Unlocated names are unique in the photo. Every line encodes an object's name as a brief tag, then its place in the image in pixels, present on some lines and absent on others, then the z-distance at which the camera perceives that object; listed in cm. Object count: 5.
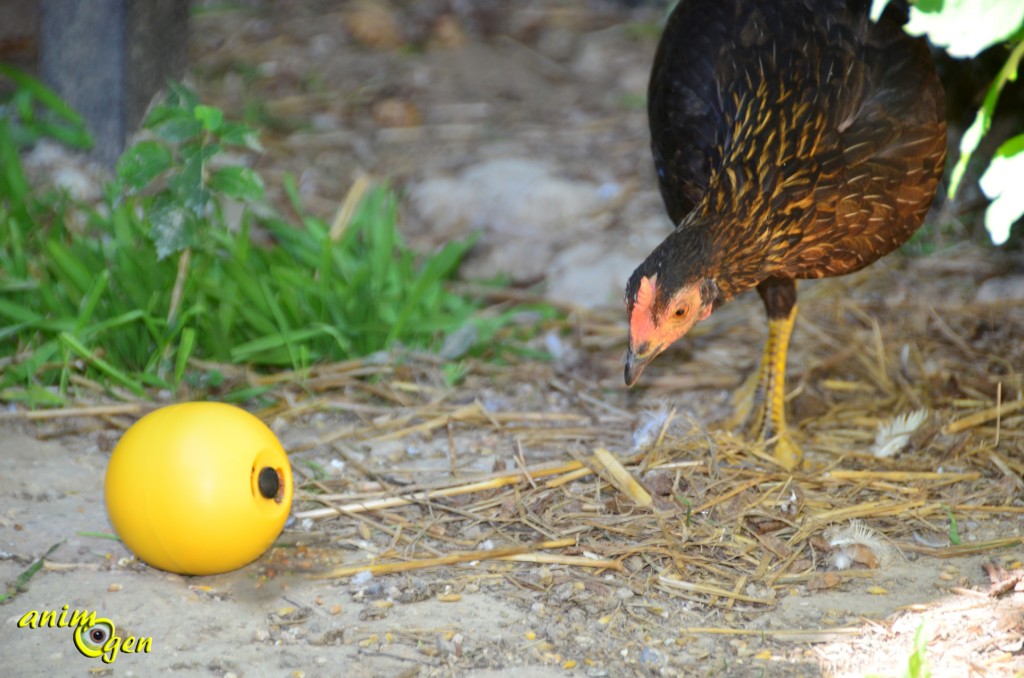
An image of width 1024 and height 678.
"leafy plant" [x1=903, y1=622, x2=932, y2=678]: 406
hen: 585
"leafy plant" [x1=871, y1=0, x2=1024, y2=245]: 362
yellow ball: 502
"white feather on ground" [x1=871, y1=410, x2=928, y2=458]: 658
